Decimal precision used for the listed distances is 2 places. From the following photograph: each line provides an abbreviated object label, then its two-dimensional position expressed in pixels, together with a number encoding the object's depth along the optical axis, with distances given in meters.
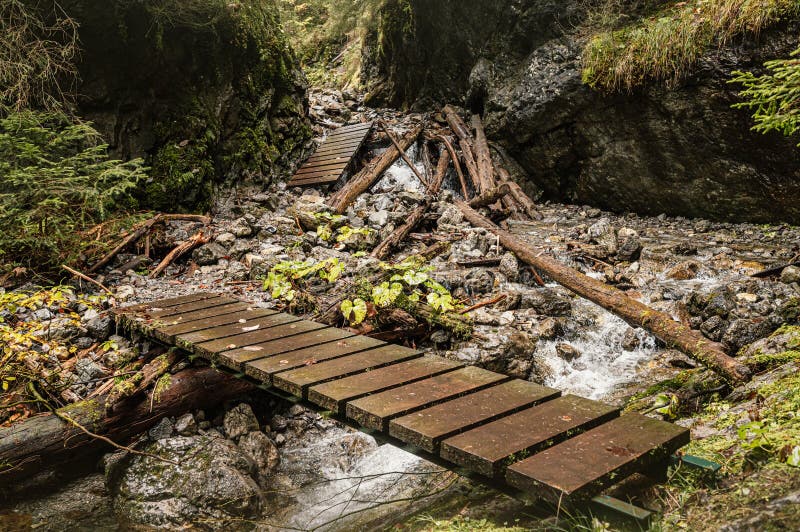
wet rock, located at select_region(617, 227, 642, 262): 7.62
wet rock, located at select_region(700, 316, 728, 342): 4.86
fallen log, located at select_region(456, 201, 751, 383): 3.93
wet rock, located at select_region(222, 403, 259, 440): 4.05
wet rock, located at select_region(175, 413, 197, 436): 3.95
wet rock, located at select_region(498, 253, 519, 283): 7.20
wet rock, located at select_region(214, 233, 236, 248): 7.52
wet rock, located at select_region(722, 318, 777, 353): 4.46
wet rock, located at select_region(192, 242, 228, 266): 7.06
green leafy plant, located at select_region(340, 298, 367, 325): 4.66
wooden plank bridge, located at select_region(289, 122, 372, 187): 11.48
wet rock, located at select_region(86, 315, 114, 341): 4.77
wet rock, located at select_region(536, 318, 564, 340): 5.72
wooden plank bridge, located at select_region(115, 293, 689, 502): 2.05
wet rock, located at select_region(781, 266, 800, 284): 5.77
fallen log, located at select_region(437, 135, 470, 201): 12.03
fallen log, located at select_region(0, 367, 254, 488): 3.40
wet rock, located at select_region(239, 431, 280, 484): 3.87
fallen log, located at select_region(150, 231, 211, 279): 6.78
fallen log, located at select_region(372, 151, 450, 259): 7.99
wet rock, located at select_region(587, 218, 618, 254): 7.95
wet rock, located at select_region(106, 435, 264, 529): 3.28
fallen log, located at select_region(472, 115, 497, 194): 11.60
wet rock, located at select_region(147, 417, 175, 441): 3.89
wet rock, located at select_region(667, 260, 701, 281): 6.89
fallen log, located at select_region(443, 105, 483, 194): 12.03
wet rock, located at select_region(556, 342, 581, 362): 5.48
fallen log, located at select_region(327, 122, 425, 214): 10.44
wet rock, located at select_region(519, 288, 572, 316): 6.17
